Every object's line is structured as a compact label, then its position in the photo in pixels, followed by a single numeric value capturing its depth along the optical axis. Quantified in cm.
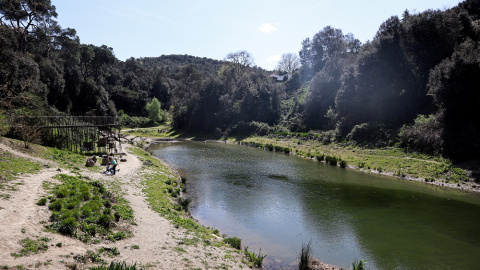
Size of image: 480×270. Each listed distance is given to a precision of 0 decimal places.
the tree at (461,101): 3362
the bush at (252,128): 8019
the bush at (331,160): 4508
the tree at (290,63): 14062
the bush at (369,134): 4991
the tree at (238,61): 10975
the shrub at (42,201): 1375
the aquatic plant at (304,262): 1423
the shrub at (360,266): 1344
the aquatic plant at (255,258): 1426
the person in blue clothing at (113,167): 2583
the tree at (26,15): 4431
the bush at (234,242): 1605
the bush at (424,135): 3851
